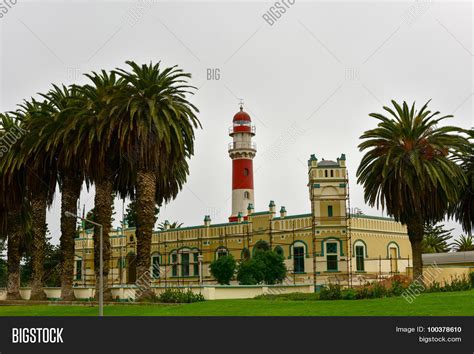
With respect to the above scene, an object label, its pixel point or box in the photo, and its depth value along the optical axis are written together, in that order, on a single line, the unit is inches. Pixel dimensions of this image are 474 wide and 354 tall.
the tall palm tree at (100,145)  1608.0
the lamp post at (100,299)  1193.4
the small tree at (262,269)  2017.7
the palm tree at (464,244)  3201.3
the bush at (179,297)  1515.7
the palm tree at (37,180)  1794.2
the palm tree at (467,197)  1822.3
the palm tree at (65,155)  1685.5
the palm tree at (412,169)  1583.4
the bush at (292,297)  1479.3
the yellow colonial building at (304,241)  2108.8
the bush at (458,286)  1443.2
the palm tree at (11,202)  1865.2
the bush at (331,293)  1355.8
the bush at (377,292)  1321.4
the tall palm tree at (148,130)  1555.1
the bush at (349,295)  1328.7
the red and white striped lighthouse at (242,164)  2753.4
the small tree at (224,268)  2153.1
